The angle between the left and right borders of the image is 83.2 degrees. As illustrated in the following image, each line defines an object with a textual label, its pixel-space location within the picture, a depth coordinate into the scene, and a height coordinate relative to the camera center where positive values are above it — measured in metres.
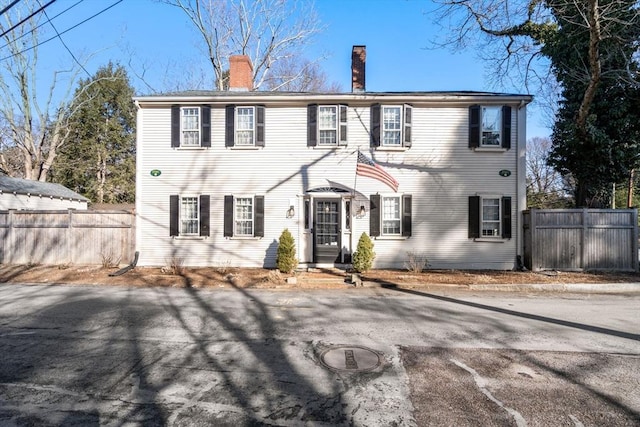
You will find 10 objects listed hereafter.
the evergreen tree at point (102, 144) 30.03 +6.30
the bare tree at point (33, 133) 25.56 +6.35
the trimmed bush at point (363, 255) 11.22 -1.18
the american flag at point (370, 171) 11.44 +1.48
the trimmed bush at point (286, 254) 11.17 -1.15
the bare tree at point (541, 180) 28.81 +4.02
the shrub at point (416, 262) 11.62 -1.49
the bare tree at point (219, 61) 24.57 +11.09
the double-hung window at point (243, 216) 12.55 +0.05
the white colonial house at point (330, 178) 12.42 +1.40
